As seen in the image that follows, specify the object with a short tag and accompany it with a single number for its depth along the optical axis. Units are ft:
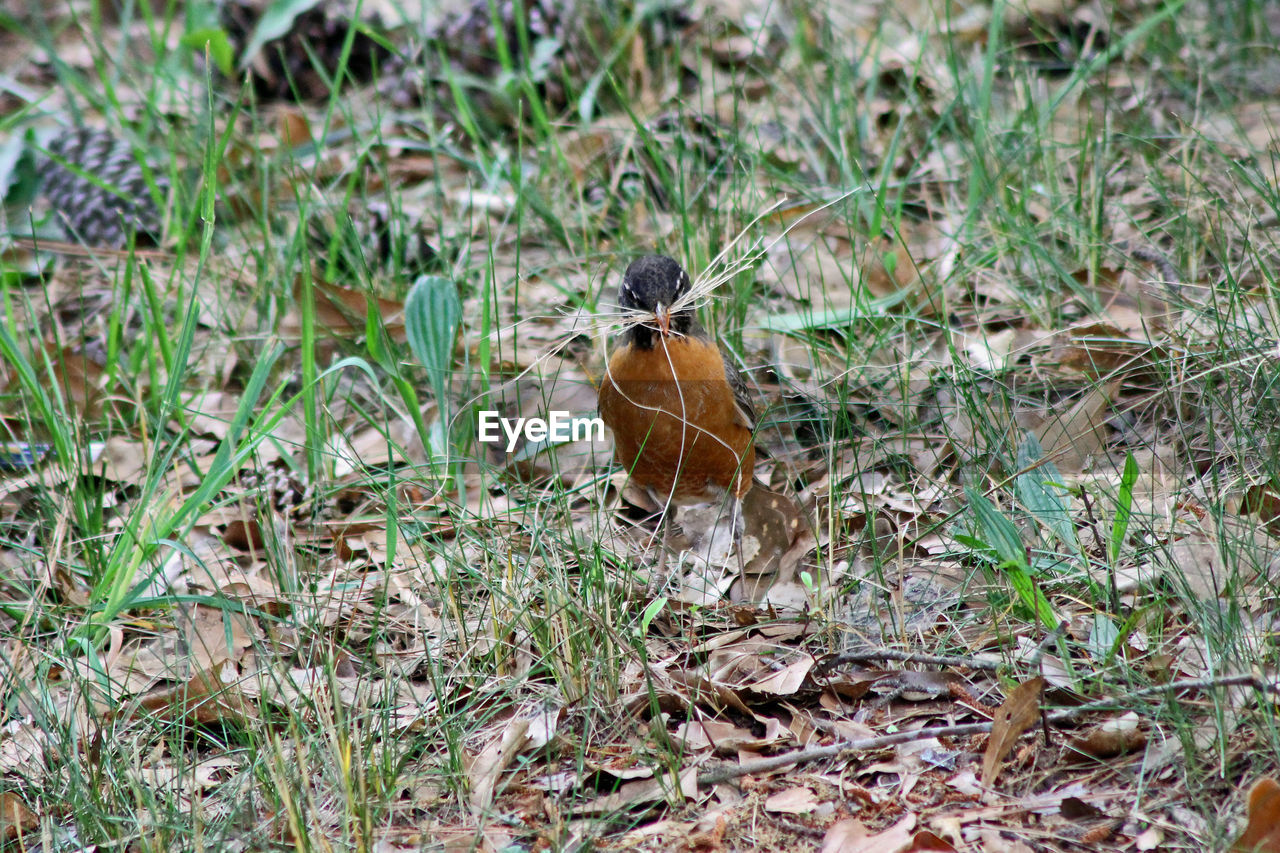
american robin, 26.30
